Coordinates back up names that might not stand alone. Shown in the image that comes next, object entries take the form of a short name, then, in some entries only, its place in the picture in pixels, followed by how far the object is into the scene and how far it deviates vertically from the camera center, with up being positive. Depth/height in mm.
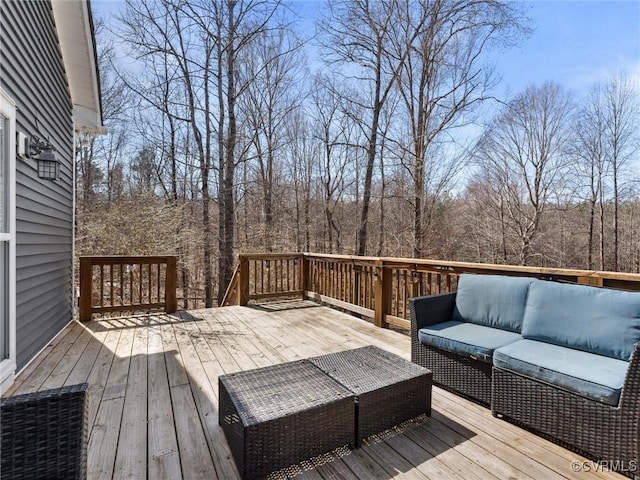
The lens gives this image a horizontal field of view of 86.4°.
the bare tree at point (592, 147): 12234 +3481
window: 2834 -18
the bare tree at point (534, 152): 11906 +3210
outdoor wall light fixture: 3398 +840
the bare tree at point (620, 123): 11891 +4259
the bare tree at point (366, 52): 8938 +5217
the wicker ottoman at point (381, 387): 2070 -926
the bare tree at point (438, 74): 8609 +4578
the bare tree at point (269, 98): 10602 +4773
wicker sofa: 1829 -738
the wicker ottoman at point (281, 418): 1734 -961
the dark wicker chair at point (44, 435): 1268 -760
